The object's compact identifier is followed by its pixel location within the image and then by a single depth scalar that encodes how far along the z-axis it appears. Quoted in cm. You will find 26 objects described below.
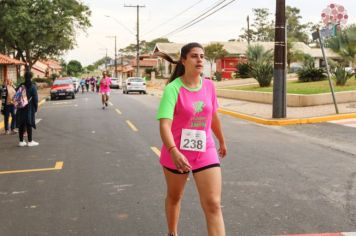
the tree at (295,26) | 10856
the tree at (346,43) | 2253
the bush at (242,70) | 4000
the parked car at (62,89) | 3397
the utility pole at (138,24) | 5878
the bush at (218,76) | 4861
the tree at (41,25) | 3865
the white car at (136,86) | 4019
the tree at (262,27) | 9548
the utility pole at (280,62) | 1461
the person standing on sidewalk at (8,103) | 1294
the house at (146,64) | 9104
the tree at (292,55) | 5348
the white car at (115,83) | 6091
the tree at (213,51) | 5544
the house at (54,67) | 11680
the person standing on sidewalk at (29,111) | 1052
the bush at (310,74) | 2569
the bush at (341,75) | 2055
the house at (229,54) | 6116
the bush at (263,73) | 2516
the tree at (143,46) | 11537
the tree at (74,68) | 14644
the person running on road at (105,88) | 2187
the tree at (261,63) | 2528
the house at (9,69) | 3704
